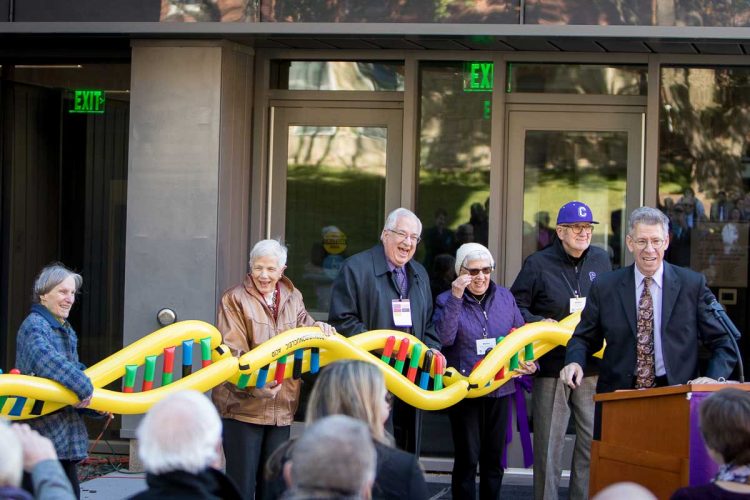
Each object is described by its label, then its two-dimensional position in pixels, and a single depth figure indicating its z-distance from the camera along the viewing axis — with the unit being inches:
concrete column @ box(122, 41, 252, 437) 339.3
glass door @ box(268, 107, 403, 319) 362.3
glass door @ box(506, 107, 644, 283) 352.5
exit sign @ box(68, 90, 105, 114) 371.9
